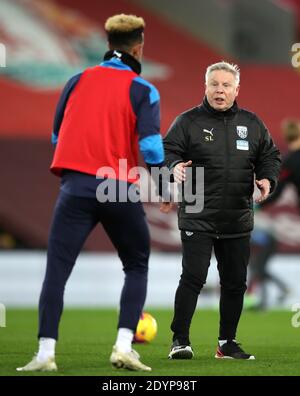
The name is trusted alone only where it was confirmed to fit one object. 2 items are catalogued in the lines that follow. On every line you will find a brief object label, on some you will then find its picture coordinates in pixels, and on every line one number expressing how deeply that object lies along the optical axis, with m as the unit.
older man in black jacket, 13.70
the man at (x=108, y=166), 11.53
